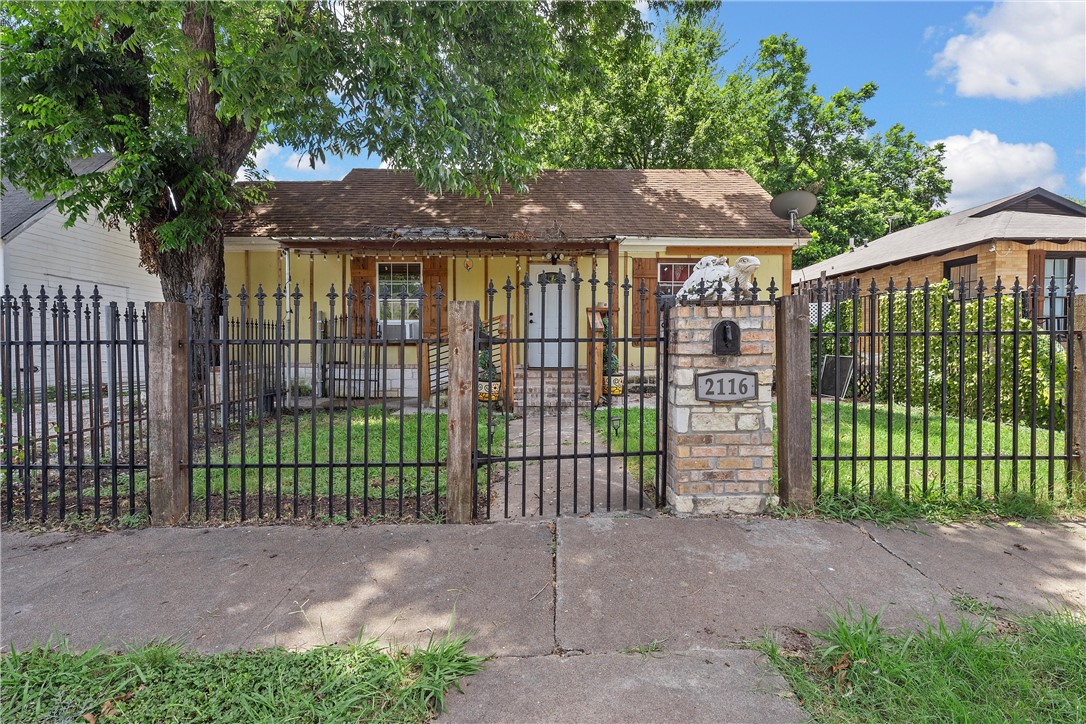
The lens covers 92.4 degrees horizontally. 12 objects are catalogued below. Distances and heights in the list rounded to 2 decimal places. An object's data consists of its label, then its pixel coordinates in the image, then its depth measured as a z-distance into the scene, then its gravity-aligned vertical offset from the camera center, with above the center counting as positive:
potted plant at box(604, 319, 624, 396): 9.76 -0.56
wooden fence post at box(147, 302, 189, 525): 3.44 -0.39
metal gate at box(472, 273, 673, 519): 3.71 -0.95
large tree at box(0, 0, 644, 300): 5.92 +3.25
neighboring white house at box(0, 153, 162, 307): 10.45 +2.18
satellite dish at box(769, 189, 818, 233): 8.24 +2.31
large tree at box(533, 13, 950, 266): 17.91 +8.30
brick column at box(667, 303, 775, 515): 3.51 -0.51
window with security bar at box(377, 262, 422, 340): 11.38 +1.48
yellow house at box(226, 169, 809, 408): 10.89 +2.23
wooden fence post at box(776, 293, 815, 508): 3.61 -0.36
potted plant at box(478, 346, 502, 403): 9.00 -0.57
